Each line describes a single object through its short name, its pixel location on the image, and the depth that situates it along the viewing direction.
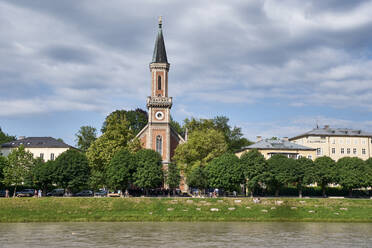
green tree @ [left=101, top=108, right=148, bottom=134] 114.31
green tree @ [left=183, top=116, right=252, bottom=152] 113.85
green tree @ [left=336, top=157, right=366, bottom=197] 72.88
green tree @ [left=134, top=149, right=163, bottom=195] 68.56
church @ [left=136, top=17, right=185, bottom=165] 89.69
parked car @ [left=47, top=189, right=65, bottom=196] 78.05
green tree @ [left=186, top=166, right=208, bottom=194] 70.75
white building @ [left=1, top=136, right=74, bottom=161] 99.75
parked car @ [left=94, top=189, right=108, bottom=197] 73.43
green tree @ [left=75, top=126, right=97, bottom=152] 113.25
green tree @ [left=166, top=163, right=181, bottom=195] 73.38
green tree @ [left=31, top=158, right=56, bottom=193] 69.06
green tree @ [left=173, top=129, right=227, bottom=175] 78.38
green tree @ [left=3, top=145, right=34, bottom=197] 70.69
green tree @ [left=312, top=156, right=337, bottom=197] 74.19
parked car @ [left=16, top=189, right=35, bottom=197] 69.19
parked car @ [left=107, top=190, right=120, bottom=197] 71.50
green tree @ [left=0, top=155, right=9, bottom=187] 72.19
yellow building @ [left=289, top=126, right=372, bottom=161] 105.56
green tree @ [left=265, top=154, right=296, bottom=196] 71.12
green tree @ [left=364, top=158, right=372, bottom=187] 73.12
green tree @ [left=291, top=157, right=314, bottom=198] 72.56
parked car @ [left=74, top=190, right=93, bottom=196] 77.69
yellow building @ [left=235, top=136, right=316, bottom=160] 93.50
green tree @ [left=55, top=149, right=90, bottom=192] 69.00
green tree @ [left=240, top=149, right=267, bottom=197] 69.56
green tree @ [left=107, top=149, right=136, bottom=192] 68.31
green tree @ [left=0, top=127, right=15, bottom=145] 119.50
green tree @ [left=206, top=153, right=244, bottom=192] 69.06
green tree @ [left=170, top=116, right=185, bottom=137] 120.21
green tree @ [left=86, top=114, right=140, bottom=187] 73.75
